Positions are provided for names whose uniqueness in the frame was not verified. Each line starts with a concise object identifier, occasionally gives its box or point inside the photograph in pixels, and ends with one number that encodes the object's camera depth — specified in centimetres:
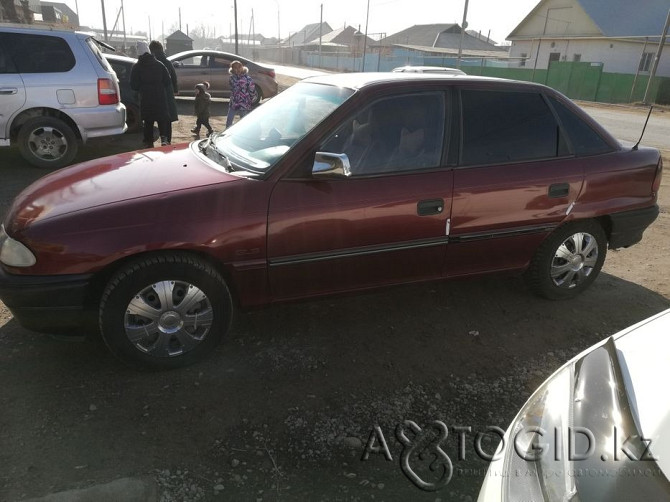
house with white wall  3606
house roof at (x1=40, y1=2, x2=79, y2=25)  6716
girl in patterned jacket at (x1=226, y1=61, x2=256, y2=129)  920
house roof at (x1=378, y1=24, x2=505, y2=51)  6700
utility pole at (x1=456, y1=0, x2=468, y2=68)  2929
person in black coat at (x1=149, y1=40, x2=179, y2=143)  802
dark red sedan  271
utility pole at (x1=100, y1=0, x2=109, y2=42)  3812
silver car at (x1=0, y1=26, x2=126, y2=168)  669
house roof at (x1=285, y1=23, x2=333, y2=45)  10483
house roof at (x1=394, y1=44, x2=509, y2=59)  5609
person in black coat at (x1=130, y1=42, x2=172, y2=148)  765
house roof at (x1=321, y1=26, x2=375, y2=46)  8692
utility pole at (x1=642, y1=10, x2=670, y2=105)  2545
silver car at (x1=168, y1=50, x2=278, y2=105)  1431
